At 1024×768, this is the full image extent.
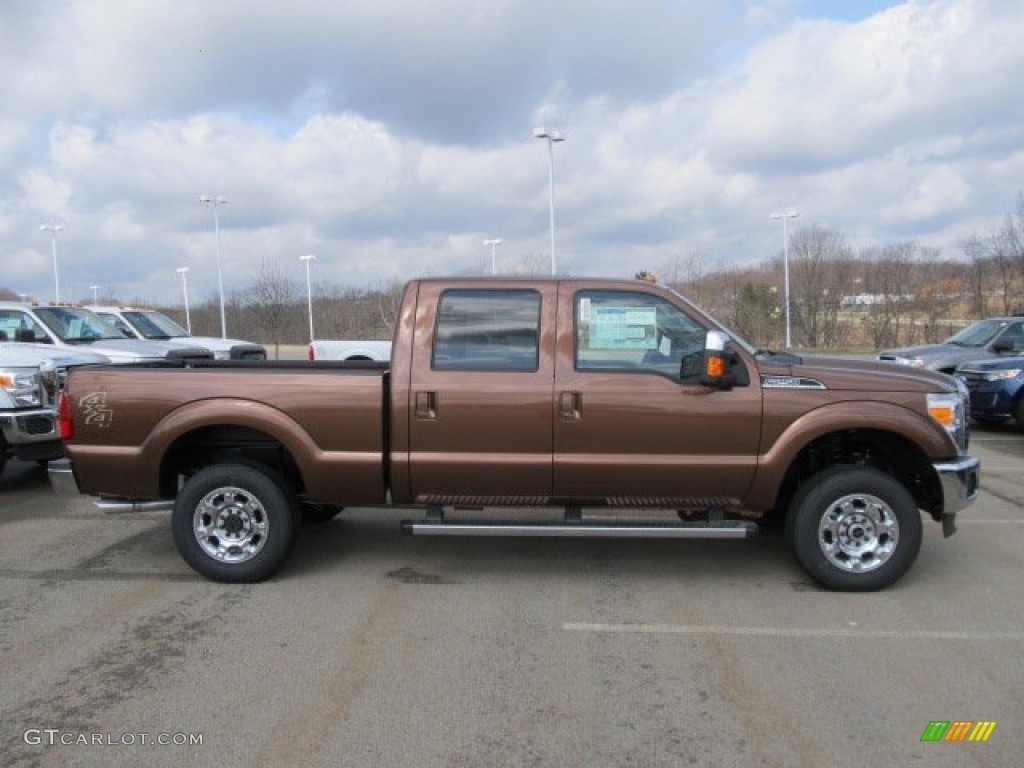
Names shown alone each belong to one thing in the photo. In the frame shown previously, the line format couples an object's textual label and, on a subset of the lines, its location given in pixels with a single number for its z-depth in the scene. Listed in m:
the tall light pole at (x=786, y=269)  40.19
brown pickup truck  4.97
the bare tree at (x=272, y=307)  39.16
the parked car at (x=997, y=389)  11.44
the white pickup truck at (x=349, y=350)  14.71
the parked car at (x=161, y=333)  15.21
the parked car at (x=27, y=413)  7.96
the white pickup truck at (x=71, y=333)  11.18
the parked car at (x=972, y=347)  13.09
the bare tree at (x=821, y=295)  41.03
